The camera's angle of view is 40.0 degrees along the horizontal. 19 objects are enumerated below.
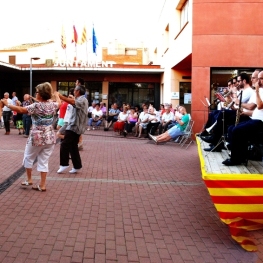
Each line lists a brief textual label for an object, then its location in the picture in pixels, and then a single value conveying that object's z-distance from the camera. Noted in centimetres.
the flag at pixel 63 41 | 2870
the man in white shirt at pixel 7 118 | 1601
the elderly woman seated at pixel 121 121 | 1703
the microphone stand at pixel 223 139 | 692
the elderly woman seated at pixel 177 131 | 1305
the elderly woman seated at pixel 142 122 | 1623
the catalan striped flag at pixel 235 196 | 436
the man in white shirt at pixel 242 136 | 549
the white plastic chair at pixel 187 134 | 1313
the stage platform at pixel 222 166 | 505
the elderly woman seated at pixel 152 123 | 1598
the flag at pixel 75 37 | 2784
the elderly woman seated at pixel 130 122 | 1697
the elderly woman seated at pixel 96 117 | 2023
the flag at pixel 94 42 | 2739
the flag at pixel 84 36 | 2808
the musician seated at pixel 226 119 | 705
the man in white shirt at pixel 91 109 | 2098
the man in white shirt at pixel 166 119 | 1545
